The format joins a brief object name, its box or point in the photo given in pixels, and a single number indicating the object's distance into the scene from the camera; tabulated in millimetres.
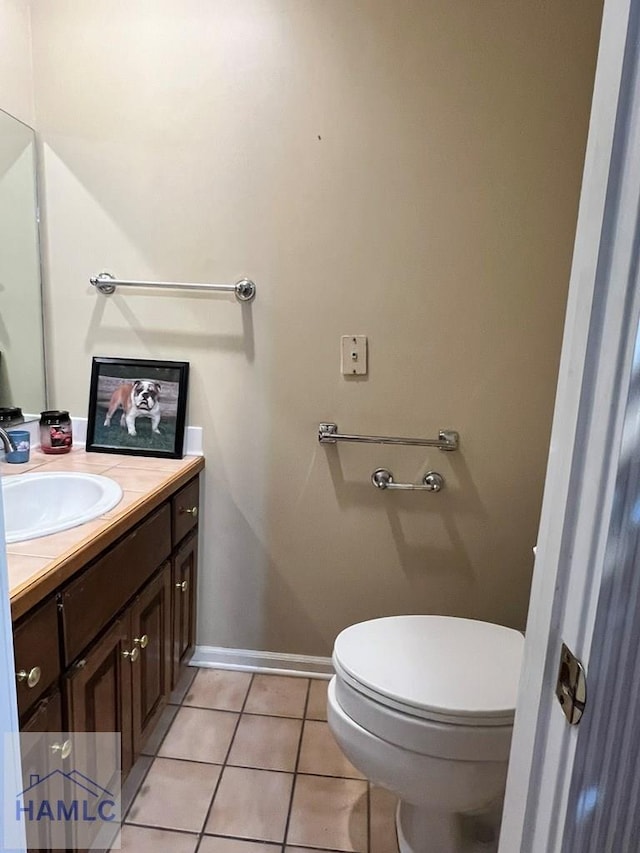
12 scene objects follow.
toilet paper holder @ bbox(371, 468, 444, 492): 1739
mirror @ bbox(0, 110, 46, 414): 1627
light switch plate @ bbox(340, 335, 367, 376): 1729
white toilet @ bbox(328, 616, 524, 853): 1069
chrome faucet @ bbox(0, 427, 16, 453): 1371
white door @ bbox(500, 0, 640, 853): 454
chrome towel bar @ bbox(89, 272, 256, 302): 1717
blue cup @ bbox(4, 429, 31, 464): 1553
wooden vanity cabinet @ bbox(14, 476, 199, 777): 985
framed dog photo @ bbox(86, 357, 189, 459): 1795
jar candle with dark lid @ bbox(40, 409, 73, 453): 1714
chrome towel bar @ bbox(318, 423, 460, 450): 1729
